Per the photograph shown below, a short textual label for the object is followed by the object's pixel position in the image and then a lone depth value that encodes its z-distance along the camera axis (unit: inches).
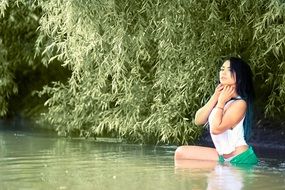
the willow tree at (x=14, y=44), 706.0
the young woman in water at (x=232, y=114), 363.5
